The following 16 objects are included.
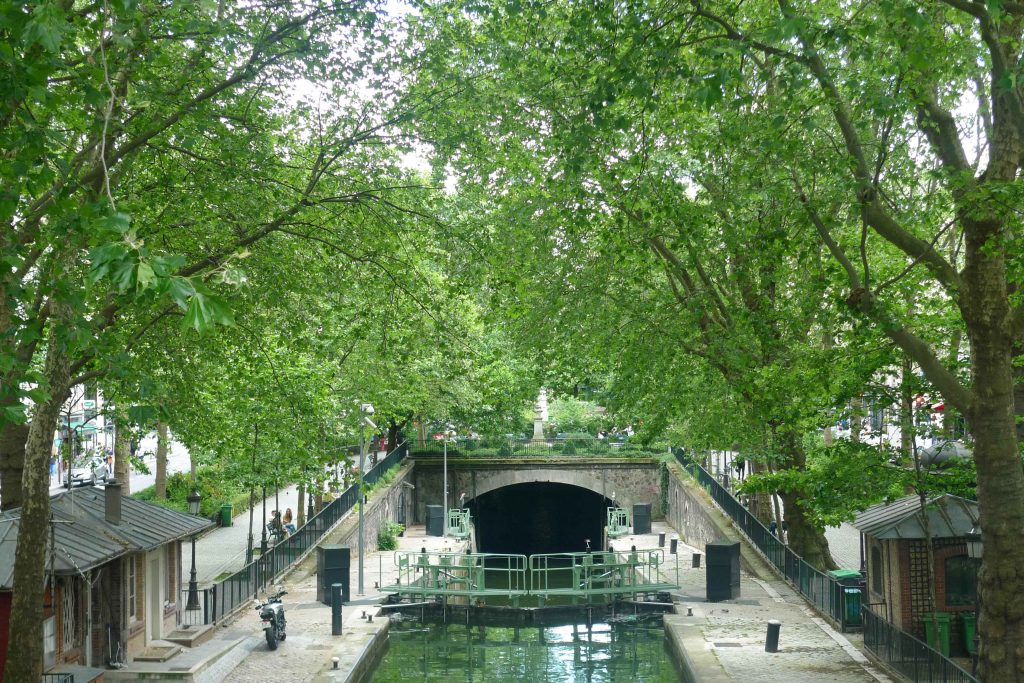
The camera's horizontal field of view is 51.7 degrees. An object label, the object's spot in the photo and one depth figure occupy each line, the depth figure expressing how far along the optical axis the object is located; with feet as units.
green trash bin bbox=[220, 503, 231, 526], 131.34
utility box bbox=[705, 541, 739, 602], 82.84
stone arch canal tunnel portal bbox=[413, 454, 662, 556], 159.63
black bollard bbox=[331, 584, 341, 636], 71.67
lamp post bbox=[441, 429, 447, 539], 133.92
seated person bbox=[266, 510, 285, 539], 107.96
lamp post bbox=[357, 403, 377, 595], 84.02
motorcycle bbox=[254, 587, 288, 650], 66.03
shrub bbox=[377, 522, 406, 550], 122.83
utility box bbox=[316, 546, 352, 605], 82.12
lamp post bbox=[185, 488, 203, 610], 73.61
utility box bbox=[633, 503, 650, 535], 137.39
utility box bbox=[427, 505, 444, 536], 137.69
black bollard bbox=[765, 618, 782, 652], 64.34
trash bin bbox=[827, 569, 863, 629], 68.49
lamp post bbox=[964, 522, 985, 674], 56.00
